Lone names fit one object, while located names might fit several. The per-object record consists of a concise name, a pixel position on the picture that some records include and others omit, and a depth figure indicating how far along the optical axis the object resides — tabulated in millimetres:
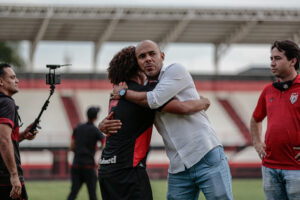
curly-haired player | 3959
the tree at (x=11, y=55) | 49812
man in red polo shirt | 4531
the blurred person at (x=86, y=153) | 8438
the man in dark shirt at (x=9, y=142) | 4512
